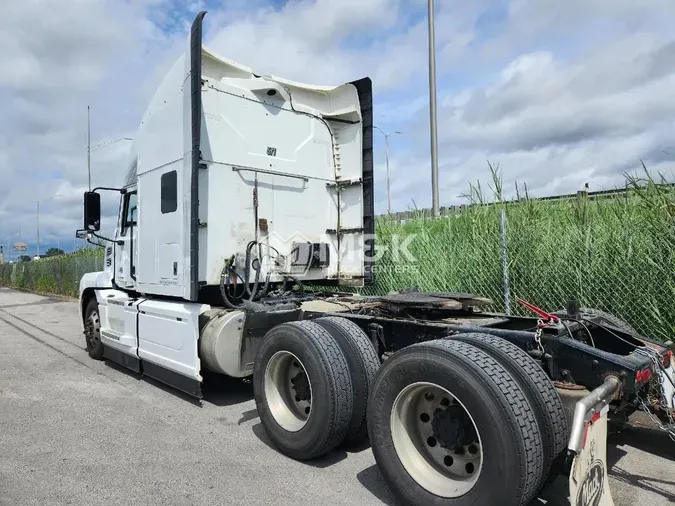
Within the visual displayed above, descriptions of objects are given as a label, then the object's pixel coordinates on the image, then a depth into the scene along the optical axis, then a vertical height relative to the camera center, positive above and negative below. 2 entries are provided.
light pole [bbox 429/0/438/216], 10.07 +3.52
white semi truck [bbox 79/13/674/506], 2.74 -0.48
